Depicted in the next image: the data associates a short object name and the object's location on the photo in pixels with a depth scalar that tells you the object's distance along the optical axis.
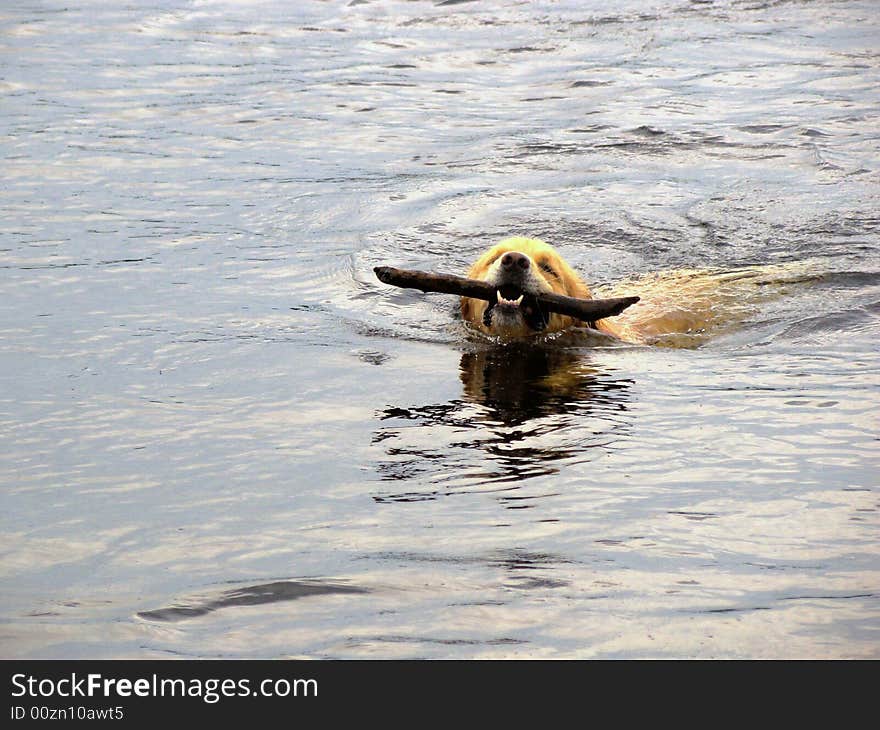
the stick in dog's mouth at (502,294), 14.45
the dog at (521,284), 15.21
